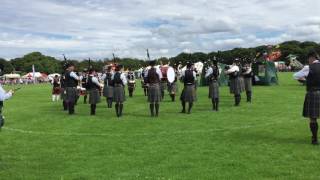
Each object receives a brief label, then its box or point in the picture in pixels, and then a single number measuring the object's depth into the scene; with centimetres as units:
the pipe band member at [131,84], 2791
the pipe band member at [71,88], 1856
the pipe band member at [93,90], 1831
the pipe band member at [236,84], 1981
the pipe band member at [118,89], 1733
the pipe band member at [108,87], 2023
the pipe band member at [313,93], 1020
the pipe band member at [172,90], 2358
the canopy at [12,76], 9379
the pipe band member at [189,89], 1769
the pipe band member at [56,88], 2694
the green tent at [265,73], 3482
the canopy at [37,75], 9470
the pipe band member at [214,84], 1833
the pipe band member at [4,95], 872
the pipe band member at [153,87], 1700
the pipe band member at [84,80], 2475
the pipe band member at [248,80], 2134
